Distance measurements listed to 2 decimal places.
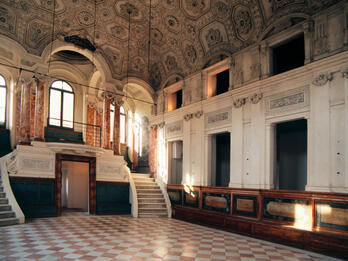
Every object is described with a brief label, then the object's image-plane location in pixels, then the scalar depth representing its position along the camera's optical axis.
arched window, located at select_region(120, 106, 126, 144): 17.41
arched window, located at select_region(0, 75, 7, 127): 13.73
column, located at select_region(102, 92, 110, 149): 13.67
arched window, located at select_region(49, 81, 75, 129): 15.06
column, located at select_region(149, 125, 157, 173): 14.92
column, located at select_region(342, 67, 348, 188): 7.29
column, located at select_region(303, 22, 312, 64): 8.48
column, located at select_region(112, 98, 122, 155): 13.77
